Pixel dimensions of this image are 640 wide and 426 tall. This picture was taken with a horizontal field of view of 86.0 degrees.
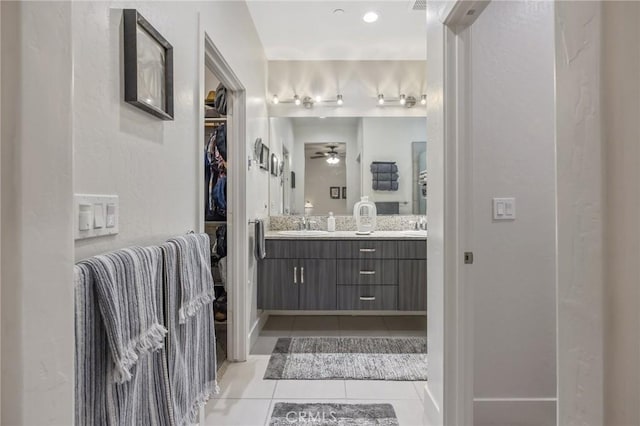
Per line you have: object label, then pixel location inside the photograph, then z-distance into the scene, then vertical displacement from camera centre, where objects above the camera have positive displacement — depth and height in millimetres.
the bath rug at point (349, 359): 2244 -1074
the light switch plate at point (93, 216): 851 -12
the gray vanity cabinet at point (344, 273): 2885 -534
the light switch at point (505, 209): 1740 +1
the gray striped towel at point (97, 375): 752 -397
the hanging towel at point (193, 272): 1209 -236
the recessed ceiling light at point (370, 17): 2671 +1525
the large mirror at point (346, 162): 3555 +499
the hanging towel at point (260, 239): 2717 -228
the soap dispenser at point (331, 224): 3492 -141
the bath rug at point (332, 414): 1755 -1082
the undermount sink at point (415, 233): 2999 -215
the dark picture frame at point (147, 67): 1039 +476
